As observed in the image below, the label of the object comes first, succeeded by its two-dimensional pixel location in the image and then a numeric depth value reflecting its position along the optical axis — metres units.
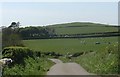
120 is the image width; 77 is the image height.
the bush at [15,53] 25.39
